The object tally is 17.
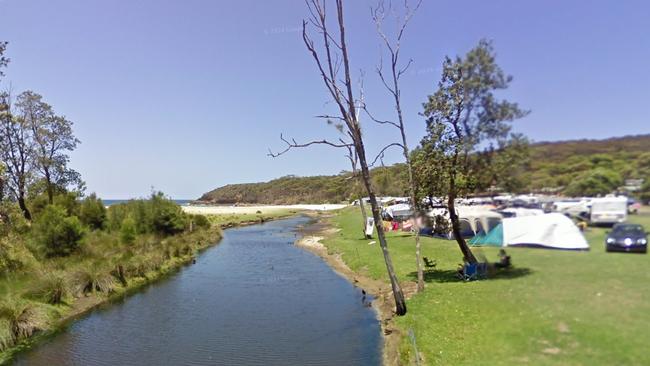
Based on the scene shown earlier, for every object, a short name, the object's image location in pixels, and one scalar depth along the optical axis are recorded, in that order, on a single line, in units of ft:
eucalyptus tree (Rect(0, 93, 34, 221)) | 122.21
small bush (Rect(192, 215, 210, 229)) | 202.81
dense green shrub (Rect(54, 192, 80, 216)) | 138.00
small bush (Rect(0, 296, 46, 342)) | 61.21
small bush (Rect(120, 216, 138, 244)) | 127.53
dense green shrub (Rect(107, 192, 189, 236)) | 157.99
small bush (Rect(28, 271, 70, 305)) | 75.25
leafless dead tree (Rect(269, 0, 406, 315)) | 51.67
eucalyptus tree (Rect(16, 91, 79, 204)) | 132.67
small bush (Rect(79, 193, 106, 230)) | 144.05
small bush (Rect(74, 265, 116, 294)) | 86.17
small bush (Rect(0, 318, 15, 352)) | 57.39
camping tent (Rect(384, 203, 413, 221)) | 147.08
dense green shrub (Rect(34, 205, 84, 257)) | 98.58
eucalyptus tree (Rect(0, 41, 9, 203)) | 70.85
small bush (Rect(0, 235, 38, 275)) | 69.31
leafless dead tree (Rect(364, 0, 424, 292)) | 55.67
